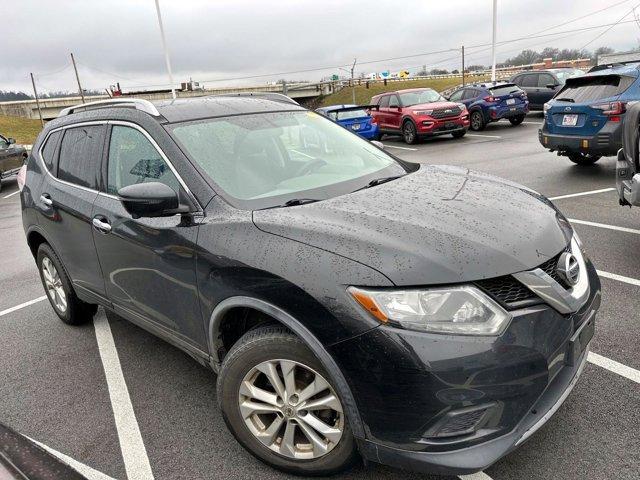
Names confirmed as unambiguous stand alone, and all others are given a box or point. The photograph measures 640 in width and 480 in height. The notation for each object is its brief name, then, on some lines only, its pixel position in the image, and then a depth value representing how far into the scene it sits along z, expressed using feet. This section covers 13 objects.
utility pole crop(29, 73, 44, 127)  190.03
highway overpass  203.10
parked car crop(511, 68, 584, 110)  57.67
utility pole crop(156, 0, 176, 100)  98.02
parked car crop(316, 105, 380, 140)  51.65
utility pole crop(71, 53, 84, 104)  208.29
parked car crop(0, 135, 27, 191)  49.83
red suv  50.98
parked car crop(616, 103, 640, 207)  15.15
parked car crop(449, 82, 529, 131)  54.24
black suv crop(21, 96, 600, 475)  6.42
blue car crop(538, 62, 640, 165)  25.50
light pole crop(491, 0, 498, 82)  92.12
